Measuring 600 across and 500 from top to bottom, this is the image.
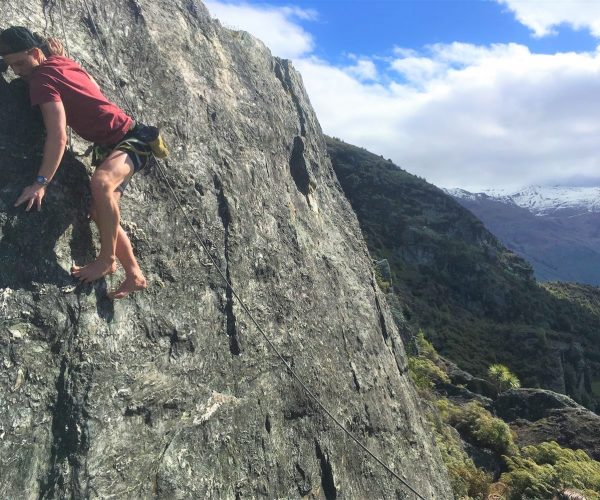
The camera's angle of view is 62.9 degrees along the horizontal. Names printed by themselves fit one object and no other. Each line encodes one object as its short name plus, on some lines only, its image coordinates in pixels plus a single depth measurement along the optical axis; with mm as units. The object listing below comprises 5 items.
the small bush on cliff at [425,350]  37641
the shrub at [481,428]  19078
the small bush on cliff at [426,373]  27508
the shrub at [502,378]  42969
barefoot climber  4738
